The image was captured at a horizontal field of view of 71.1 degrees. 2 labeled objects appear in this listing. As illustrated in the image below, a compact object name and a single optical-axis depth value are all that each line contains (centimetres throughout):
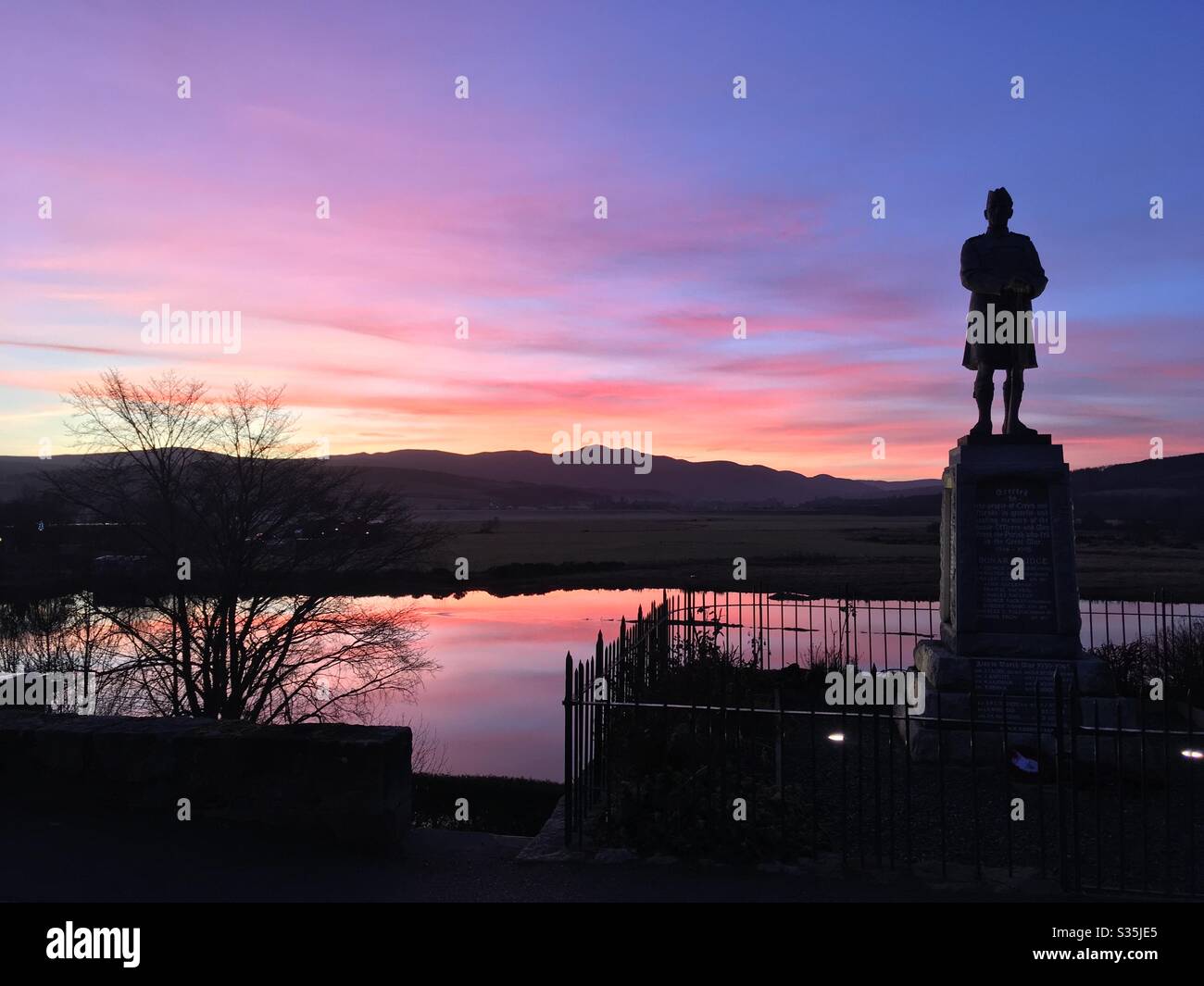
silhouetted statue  1011
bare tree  1650
